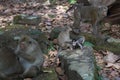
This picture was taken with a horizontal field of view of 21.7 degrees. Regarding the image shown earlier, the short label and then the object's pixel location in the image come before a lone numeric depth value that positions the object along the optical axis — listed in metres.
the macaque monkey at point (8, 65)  4.31
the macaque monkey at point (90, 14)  6.28
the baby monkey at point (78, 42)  5.38
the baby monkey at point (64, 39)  5.43
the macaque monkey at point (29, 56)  4.31
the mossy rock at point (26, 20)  7.33
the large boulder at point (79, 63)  4.65
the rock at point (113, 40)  6.66
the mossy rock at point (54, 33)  6.36
